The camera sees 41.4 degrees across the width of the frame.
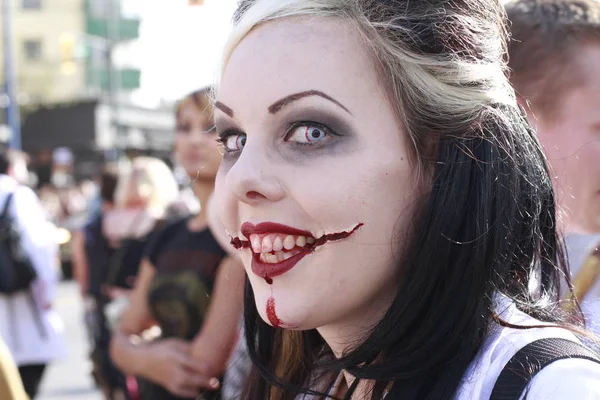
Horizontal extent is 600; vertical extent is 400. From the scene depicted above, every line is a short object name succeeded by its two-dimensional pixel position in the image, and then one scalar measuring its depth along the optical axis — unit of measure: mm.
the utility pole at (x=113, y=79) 25438
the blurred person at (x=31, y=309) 4422
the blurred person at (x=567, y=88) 1957
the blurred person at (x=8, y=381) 1712
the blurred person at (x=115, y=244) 4520
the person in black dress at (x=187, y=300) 2889
